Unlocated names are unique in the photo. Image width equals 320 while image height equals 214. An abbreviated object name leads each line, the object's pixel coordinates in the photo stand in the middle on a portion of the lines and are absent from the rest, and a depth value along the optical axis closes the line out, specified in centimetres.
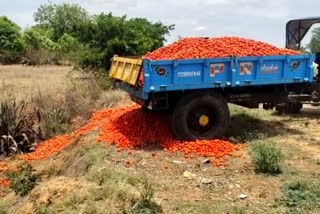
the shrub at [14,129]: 1039
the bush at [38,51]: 2659
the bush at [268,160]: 670
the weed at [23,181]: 753
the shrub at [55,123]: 1156
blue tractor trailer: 798
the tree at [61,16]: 5966
